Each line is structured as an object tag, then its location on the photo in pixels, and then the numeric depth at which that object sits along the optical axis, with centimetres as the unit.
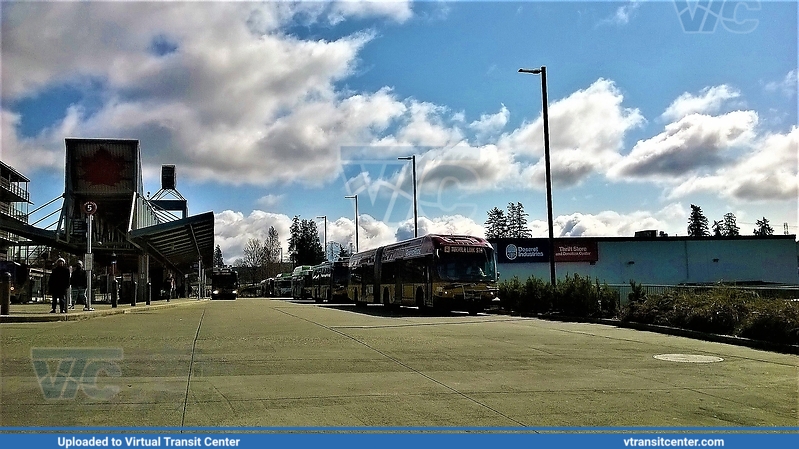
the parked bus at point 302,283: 6718
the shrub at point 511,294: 2856
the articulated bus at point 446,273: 2731
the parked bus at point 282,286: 9569
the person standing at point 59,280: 2217
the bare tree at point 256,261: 13900
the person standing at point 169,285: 6142
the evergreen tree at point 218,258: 18765
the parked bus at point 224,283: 7262
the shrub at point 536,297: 2677
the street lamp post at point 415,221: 4616
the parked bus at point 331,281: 4941
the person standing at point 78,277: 2921
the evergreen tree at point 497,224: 12762
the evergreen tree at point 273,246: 14085
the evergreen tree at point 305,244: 14400
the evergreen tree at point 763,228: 13900
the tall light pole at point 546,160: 2771
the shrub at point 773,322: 1424
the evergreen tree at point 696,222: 14175
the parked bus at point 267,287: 10422
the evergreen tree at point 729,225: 15354
